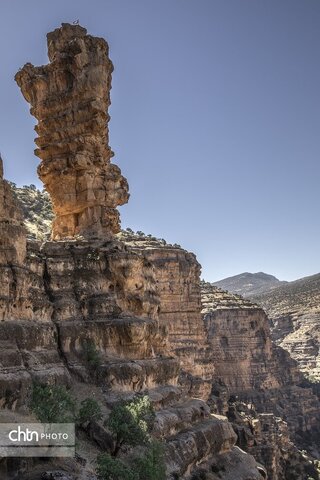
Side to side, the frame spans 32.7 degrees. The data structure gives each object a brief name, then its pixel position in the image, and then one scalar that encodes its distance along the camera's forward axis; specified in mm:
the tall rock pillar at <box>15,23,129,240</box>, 36375
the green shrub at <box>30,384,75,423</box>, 20172
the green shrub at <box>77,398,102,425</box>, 22906
